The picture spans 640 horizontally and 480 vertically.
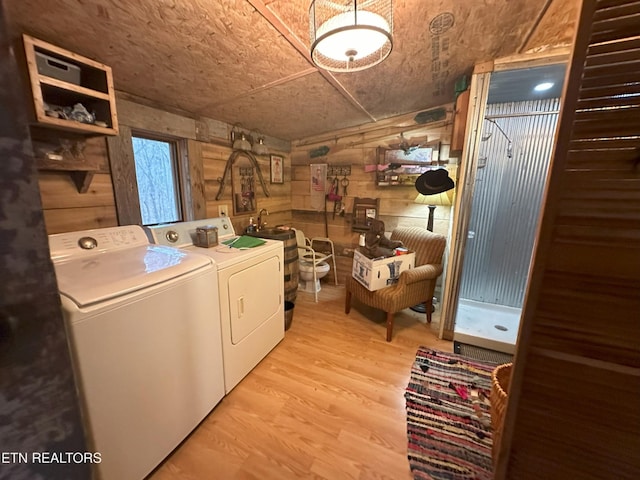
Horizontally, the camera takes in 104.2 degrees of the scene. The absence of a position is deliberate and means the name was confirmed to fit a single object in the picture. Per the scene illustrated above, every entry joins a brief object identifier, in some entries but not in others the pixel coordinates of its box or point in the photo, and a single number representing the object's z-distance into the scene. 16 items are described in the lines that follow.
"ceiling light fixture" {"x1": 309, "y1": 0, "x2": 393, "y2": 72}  0.99
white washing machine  0.89
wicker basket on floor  1.10
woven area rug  1.22
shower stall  2.13
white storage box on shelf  1.11
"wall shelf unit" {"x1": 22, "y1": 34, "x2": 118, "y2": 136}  1.08
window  1.90
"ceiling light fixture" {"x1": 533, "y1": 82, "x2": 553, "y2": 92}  1.86
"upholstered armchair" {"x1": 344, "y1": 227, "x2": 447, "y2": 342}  2.16
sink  2.53
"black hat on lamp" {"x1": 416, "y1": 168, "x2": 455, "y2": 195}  2.32
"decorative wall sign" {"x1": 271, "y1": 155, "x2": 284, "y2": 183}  3.17
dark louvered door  0.53
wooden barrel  2.58
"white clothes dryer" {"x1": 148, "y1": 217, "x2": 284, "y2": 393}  1.52
